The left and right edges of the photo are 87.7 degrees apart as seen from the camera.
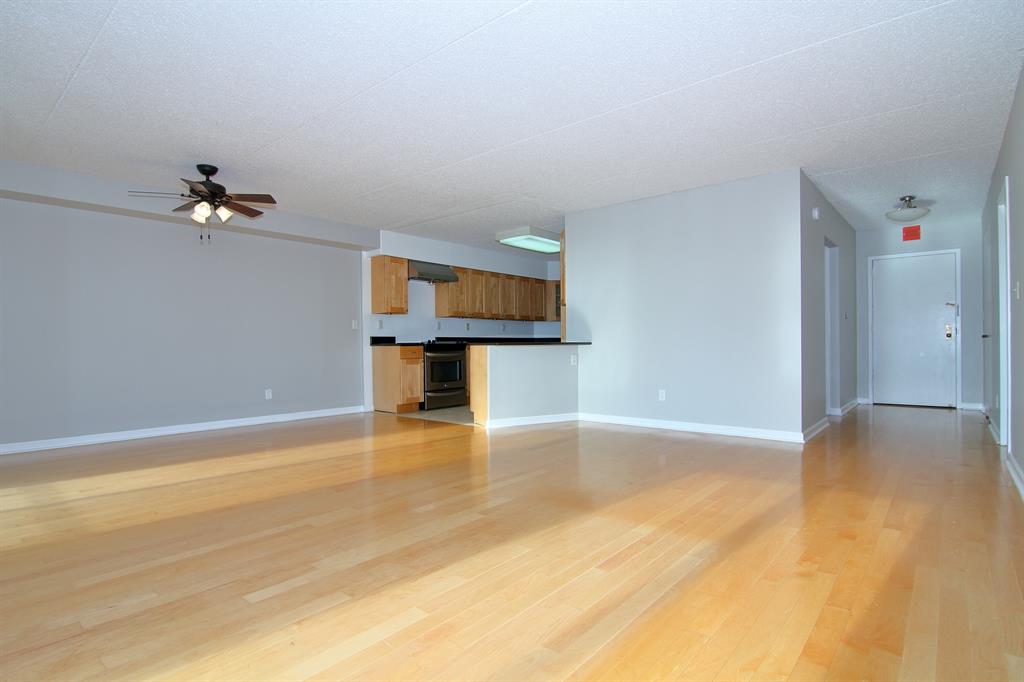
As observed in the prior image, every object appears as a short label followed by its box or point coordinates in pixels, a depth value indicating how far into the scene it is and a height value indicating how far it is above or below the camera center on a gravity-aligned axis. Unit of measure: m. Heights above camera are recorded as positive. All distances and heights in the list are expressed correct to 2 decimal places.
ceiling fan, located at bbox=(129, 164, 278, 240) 4.34 +1.23
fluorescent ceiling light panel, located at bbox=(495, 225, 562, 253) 6.87 +1.39
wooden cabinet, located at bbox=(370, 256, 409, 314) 7.29 +0.82
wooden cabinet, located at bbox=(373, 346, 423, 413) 7.08 -0.45
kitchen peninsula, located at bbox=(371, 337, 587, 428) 5.75 -0.43
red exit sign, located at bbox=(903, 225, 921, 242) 6.94 +1.40
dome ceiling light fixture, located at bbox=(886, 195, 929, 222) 5.68 +1.38
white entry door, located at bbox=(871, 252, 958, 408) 6.87 +0.14
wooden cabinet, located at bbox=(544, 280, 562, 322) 9.98 +0.84
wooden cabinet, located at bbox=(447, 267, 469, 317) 8.19 +0.78
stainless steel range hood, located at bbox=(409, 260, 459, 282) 7.58 +1.05
